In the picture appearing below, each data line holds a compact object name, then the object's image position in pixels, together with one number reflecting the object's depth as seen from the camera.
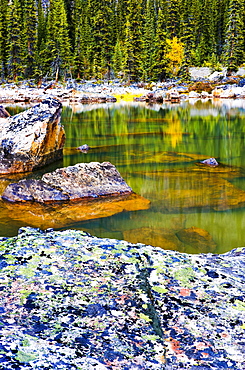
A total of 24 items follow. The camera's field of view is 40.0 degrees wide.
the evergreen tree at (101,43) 68.16
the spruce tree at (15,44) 63.94
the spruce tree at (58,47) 63.47
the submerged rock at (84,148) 13.53
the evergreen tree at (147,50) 65.69
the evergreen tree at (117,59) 69.12
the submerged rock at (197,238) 5.35
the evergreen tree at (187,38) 60.41
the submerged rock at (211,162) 10.74
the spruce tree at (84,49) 69.12
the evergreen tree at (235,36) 60.38
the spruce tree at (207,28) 76.94
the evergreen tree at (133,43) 62.46
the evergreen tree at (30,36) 65.31
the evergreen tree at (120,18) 81.38
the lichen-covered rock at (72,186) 7.50
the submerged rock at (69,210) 6.43
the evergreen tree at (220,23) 82.06
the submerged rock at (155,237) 5.43
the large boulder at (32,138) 10.38
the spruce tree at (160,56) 64.50
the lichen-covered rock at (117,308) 1.84
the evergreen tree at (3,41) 65.73
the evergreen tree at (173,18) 70.88
